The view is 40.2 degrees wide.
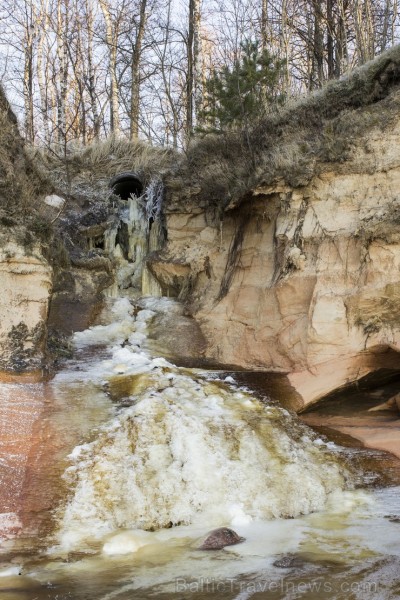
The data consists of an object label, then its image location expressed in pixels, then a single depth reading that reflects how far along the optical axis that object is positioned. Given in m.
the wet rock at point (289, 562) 3.71
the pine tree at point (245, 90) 11.12
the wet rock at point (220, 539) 4.12
